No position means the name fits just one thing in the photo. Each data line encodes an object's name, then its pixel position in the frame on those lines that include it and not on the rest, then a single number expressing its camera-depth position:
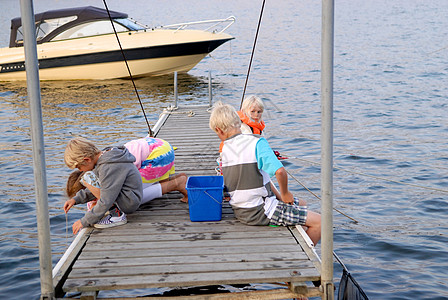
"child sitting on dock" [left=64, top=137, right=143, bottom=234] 4.44
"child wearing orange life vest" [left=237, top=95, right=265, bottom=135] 5.71
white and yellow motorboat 16.61
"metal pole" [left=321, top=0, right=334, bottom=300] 3.34
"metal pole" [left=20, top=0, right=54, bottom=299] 3.20
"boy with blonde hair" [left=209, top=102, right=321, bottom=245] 4.41
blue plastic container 4.63
